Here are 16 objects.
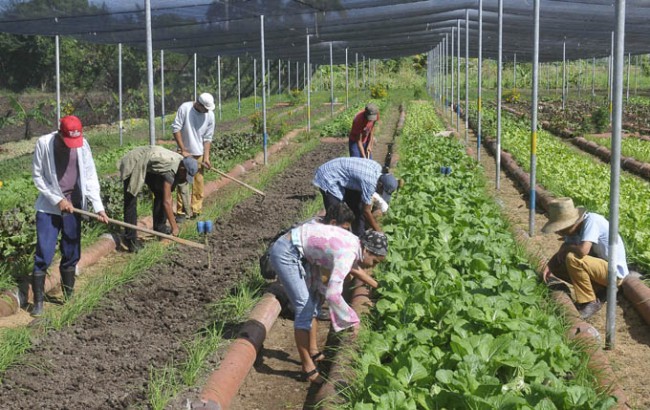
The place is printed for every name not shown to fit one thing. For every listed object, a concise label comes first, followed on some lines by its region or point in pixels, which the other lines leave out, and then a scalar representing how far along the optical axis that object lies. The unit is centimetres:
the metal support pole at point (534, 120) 825
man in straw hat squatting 583
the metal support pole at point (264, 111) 1416
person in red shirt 958
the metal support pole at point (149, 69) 938
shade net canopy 1427
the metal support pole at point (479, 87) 1261
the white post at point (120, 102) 1644
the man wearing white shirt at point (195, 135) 931
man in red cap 606
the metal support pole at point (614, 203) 530
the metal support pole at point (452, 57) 2049
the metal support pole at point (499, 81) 1042
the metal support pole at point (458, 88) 1783
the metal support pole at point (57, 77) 1379
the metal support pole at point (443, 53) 2647
